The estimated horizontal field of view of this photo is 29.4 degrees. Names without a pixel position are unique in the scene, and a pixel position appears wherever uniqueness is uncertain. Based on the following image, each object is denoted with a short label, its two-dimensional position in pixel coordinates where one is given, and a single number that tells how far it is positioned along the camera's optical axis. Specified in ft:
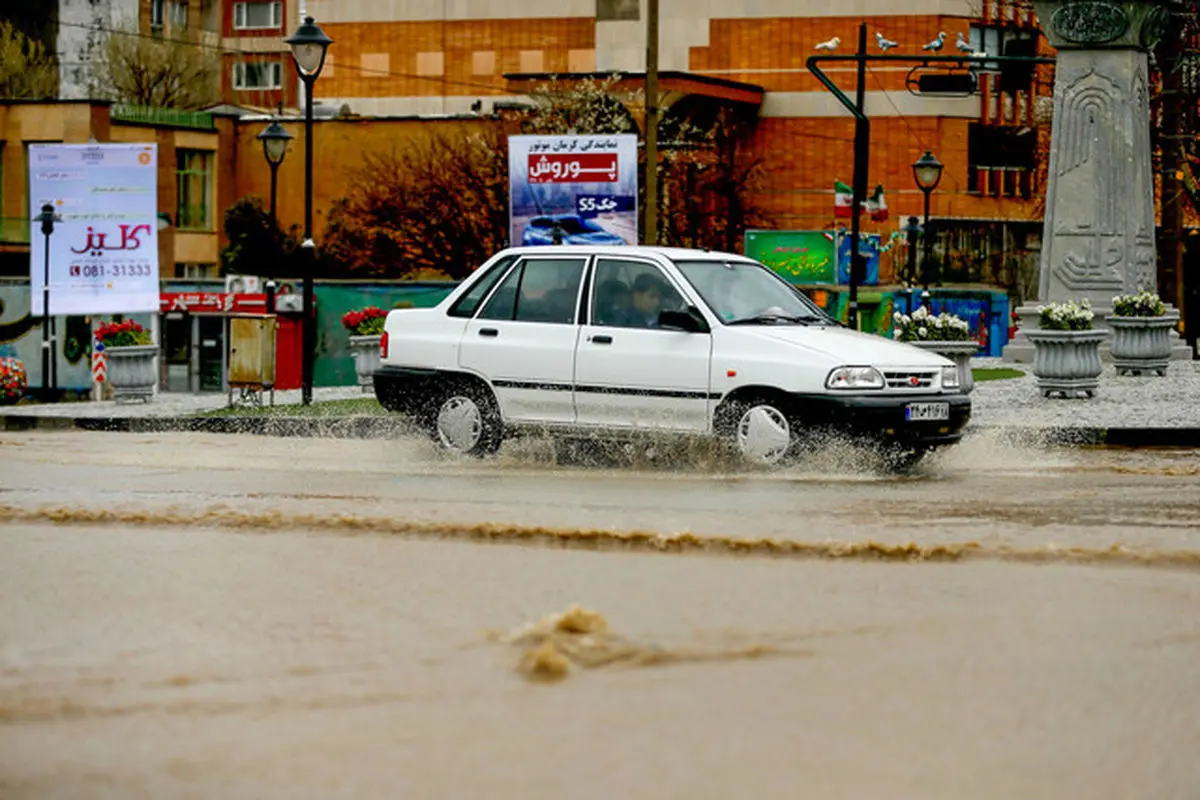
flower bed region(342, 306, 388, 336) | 94.79
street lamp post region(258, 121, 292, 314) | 127.24
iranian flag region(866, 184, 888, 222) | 205.29
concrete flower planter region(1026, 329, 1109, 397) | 79.36
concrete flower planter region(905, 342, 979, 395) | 78.28
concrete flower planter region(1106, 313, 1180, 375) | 96.48
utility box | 83.71
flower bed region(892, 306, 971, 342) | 79.56
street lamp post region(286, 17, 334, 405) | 85.87
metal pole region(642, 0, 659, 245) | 104.32
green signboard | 172.45
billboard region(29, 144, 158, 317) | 98.07
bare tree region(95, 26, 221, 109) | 272.31
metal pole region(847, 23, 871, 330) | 110.63
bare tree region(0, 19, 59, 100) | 255.70
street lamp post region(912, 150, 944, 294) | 153.48
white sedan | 48.65
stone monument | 104.27
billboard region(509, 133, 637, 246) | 98.12
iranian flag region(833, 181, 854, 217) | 169.78
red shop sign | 136.62
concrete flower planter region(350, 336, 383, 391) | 95.09
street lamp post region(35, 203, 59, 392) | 95.55
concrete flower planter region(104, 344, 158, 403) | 91.76
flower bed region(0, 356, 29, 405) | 101.96
